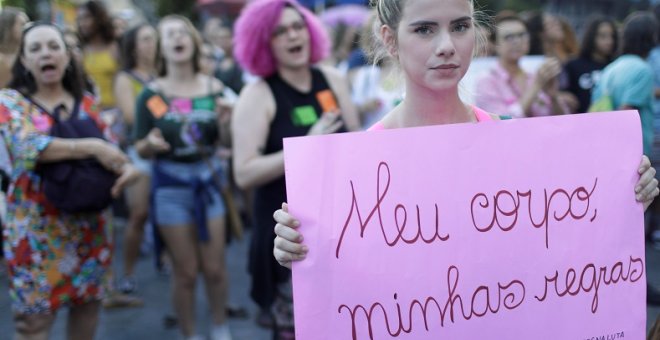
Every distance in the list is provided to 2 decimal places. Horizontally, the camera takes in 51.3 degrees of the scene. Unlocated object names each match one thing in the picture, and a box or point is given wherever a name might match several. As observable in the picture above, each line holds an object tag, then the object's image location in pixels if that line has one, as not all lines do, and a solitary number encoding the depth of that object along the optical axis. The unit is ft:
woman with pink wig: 9.71
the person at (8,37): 11.52
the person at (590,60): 18.34
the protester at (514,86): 14.96
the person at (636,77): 14.83
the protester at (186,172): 12.62
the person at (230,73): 22.93
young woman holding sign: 5.16
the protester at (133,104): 16.42
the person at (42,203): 9.74
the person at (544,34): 18.67
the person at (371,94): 15.65
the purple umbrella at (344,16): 37.65
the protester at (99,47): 18.98
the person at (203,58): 13.98
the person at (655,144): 17.93
